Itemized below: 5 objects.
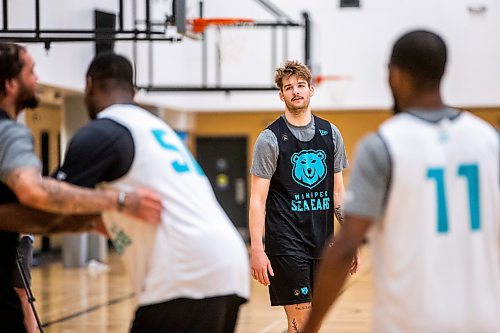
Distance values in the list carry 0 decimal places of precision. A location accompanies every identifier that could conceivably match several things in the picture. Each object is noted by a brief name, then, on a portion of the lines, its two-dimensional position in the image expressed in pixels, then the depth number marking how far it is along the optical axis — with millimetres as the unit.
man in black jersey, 10496
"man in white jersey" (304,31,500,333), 5211
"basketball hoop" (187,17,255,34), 20806
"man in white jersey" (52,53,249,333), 6075
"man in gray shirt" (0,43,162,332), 6050
